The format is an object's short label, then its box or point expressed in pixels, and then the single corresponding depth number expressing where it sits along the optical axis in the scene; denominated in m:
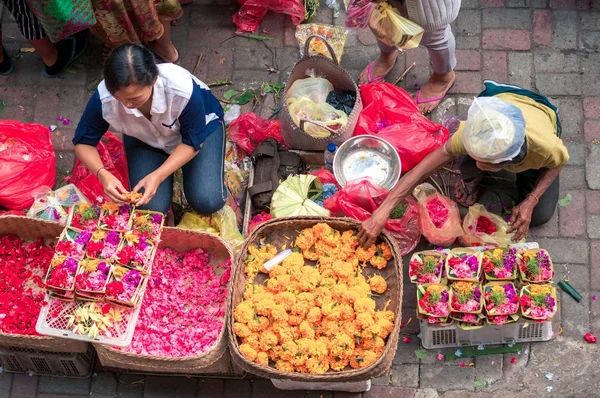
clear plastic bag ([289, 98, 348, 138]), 4.62
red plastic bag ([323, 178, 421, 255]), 4.34
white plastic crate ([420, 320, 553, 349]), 4.14
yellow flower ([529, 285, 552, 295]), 3.99
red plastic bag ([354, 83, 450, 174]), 4.55
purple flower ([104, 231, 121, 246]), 3.76
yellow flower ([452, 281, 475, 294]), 4.00
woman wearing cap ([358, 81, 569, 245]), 3.66
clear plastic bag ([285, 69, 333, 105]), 4.75
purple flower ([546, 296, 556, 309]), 3.96
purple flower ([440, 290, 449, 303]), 4.02
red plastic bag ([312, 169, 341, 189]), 4.60
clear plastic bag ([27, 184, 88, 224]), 4.45
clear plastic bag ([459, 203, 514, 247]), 4.40
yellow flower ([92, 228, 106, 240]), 3.76
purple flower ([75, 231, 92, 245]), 3.79
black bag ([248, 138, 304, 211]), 4.57
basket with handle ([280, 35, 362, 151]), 4.55
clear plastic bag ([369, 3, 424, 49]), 4.25
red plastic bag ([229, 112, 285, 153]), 4.79
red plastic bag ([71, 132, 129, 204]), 4.68
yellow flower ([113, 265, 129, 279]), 3.68
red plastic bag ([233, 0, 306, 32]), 5.30
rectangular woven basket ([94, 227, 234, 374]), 3.82
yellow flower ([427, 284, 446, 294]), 4.04
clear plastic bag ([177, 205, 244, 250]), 4.49
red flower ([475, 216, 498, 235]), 4.43
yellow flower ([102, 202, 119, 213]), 3.85
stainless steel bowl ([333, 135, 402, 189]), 4.55
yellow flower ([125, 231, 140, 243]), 3.75
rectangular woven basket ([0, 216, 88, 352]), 4.00
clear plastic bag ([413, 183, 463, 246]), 4.41
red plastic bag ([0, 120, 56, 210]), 4.57
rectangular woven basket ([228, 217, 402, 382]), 3.67
